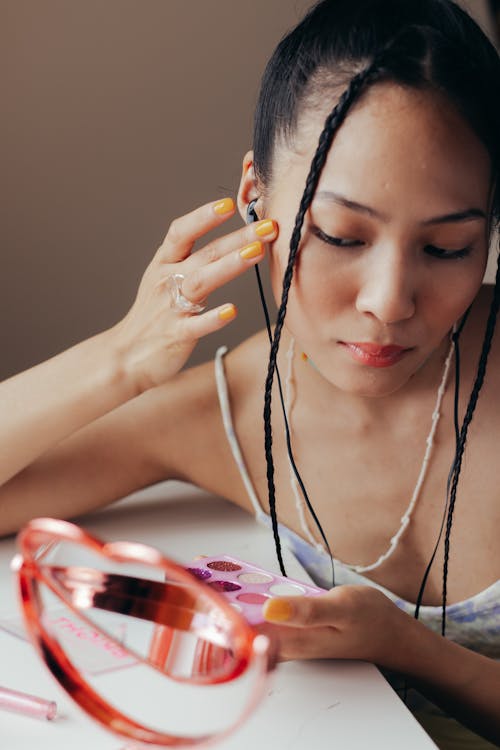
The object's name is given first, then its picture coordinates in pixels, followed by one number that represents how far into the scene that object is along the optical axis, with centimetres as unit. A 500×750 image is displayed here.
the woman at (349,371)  69
